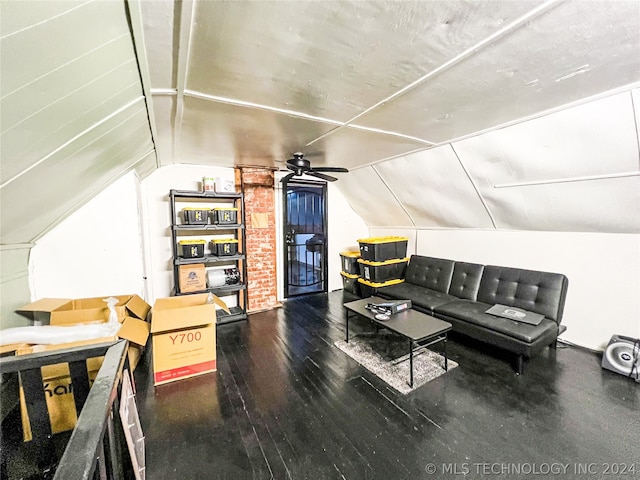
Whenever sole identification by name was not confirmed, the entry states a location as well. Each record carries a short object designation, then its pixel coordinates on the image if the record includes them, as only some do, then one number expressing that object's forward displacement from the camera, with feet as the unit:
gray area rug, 7.48
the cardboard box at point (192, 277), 10.93
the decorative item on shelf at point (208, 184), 11.42
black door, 15.16
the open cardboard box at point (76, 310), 6.77
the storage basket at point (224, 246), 11.75
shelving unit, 10.90
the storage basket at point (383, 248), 13.47
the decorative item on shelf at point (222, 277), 11.76
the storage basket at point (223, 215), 11.59
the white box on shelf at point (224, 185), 11.83
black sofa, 7.81
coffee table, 7.31
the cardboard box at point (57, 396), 5.61
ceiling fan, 9.71
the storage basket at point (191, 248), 11.00
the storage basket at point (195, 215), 10.95
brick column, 13.15
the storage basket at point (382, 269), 13.56
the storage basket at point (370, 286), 13.51
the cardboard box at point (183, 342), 7.39
